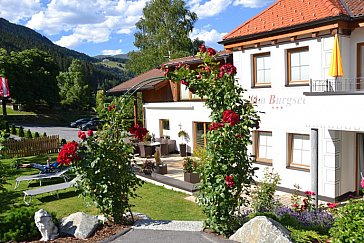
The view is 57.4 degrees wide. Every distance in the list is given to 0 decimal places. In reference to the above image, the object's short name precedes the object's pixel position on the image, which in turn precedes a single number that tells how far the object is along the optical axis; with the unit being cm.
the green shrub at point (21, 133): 3034
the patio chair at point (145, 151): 1945
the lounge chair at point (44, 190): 1177
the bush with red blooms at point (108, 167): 723
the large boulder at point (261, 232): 599
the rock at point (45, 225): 708
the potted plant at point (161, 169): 1537
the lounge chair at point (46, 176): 1383
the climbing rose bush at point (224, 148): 649
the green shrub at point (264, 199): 862
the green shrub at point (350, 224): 492
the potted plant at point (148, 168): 1545
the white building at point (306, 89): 1050
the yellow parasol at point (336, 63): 1020
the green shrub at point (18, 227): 707
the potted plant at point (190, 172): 1336
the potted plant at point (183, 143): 1955
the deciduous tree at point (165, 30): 3569
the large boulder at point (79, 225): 716
